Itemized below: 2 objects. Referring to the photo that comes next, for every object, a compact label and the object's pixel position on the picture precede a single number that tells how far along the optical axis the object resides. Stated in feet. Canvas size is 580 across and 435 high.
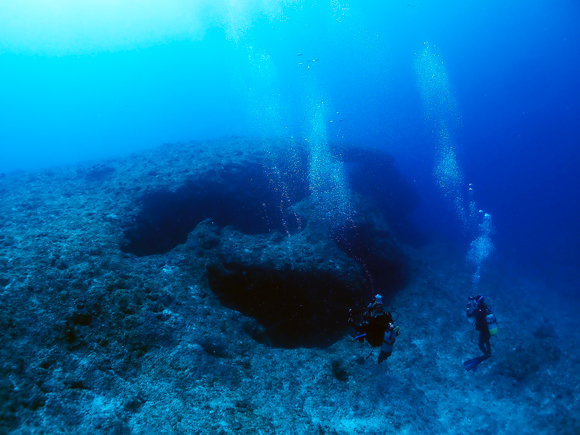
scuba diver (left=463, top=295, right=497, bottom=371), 24.47
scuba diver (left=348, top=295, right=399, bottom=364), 19.65
